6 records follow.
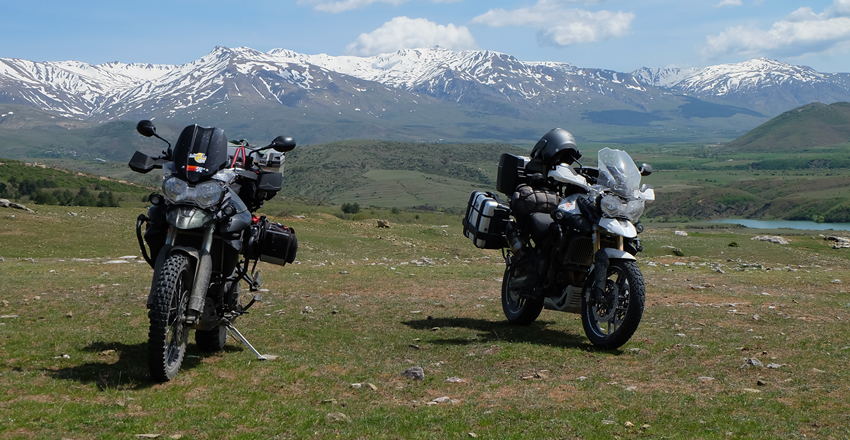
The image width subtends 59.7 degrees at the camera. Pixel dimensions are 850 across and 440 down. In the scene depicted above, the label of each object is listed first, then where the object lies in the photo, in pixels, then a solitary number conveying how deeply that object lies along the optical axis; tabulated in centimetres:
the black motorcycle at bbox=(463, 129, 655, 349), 973
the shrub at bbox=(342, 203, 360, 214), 5248
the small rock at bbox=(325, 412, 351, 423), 662
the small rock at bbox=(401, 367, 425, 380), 834
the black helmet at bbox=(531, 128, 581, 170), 1151
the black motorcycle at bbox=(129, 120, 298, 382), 781
